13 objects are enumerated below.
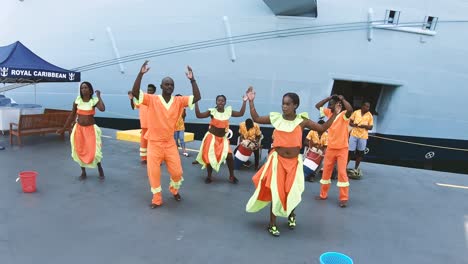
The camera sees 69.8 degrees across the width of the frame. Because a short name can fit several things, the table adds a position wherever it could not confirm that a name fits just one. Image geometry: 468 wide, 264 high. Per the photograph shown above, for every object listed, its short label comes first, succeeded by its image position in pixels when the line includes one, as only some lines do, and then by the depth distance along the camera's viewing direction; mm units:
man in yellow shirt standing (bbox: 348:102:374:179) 6254
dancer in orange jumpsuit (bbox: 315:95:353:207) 4598
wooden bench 7617
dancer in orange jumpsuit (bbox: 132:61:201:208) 3982
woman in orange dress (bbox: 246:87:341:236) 3473
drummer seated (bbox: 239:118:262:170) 6387
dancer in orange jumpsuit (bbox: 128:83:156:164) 6348
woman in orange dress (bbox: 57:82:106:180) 5113
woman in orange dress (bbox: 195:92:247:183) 5227
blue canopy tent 7273
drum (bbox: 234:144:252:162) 6305
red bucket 4500
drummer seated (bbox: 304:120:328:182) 5867
